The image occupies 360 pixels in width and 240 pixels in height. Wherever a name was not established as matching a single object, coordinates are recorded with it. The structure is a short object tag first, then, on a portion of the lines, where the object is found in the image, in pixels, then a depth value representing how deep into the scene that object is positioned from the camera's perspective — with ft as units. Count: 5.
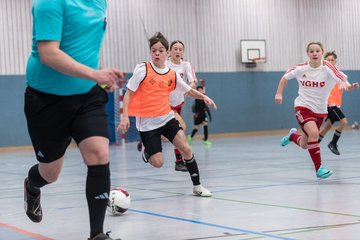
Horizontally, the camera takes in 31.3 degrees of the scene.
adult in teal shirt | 12.89
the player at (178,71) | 33.35
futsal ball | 18.94
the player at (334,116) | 40.47
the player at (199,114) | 64.64
